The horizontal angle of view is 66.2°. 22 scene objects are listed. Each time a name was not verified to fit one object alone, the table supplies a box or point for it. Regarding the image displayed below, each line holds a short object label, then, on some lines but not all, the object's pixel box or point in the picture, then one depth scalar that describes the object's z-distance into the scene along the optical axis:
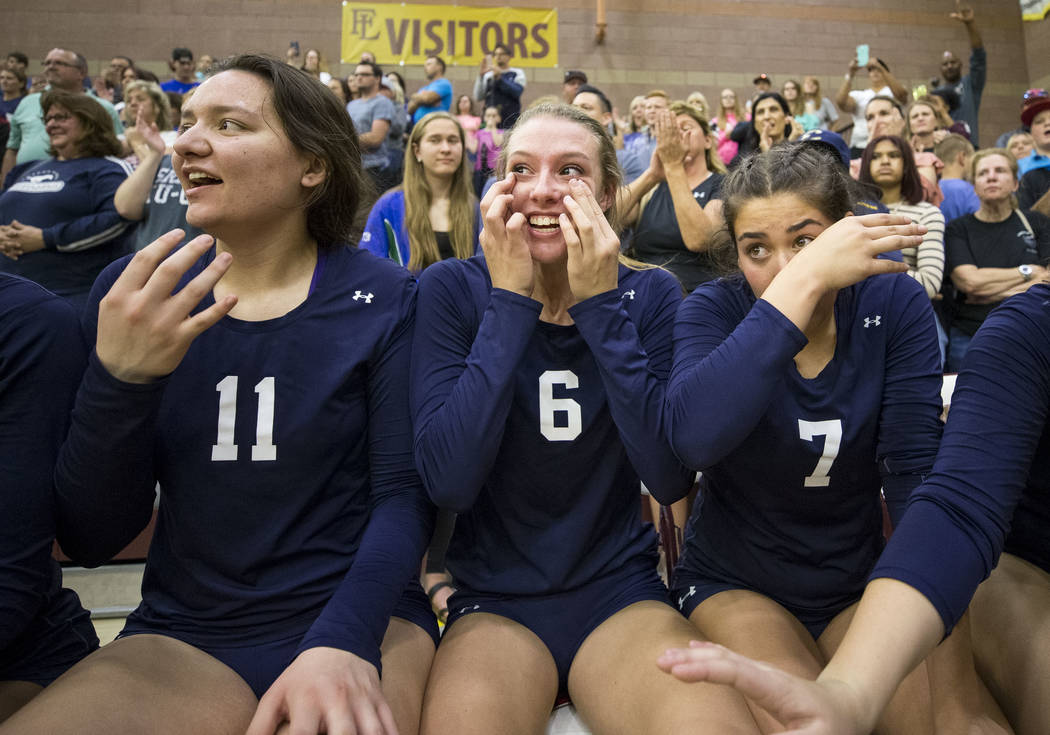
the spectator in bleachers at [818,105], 7.98
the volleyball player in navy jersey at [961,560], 0.91
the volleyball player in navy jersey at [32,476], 1.22
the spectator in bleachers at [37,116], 5.08
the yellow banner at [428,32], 9.80
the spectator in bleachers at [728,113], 7.77
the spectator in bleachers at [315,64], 8.70
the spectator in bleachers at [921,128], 5.86
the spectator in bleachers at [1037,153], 5.06
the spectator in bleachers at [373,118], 5.42
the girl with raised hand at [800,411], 1.32
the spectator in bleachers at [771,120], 4.66
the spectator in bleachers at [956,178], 4.55
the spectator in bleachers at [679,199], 3.06
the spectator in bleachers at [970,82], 7.53
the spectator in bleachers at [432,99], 6.59
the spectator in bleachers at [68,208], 3.47
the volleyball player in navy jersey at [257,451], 1.15
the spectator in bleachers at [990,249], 3.79
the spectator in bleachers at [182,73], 7.71
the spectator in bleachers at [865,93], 7.25
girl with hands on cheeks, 1.31
